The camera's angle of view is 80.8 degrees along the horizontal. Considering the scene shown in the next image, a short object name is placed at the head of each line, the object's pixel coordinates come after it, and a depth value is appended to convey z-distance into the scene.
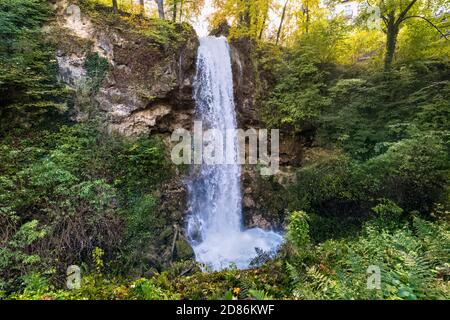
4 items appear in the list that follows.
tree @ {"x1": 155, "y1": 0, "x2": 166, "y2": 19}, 11.78
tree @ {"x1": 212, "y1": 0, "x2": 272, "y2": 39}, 11.89
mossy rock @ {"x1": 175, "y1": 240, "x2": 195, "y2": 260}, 7.76
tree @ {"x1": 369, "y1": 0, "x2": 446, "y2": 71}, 9.77
